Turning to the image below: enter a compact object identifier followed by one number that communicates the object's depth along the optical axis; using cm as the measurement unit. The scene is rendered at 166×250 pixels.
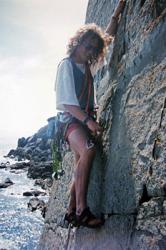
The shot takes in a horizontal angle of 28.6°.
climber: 360
